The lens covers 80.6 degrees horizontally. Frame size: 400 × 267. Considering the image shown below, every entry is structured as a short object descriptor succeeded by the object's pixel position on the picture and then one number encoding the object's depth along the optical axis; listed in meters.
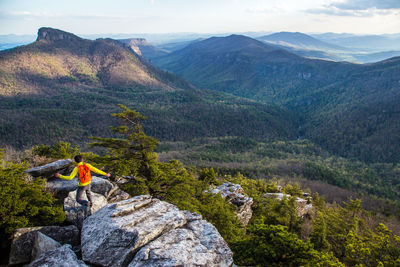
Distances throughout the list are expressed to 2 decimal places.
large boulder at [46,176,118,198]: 22.12
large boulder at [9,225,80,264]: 14.79
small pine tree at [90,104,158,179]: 22.39
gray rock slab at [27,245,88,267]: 12.77
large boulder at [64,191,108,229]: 17.73
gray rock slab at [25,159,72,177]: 23.11
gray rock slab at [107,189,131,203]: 21.99
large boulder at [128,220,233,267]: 12.57
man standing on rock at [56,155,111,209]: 18.05
